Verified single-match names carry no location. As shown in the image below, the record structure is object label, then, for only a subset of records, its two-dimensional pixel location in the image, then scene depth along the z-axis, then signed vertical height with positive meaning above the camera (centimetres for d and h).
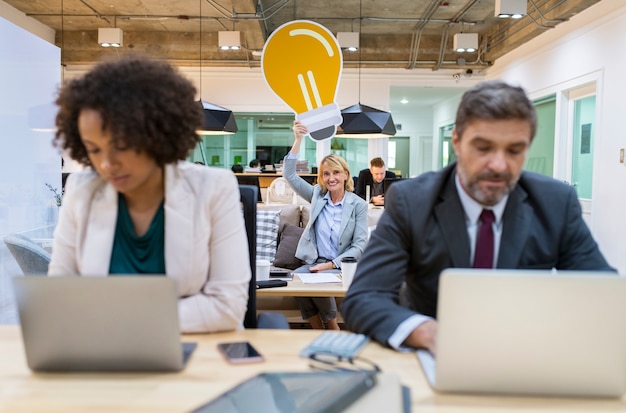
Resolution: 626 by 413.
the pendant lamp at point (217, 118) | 610 +57
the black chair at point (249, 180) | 749 -15
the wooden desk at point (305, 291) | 283 -63
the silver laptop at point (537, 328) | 94 -27
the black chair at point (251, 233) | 190 -22
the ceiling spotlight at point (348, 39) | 834 +201
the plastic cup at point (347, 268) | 273 -49
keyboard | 117 -38
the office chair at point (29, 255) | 287 -47
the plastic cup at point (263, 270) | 294 -54
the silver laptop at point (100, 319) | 101 -29
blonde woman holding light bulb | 367 -42
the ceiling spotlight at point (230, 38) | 823 +196
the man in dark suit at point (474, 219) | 134 -12
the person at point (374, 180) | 752 -13
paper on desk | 303 -61
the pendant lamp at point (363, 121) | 631 +58
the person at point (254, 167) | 1033 +4
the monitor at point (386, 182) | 705 -14
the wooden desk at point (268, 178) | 944 -15
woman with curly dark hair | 130 -8
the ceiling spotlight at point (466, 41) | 858 +206
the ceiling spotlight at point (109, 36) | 817 +195
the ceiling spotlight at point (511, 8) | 627 +190
